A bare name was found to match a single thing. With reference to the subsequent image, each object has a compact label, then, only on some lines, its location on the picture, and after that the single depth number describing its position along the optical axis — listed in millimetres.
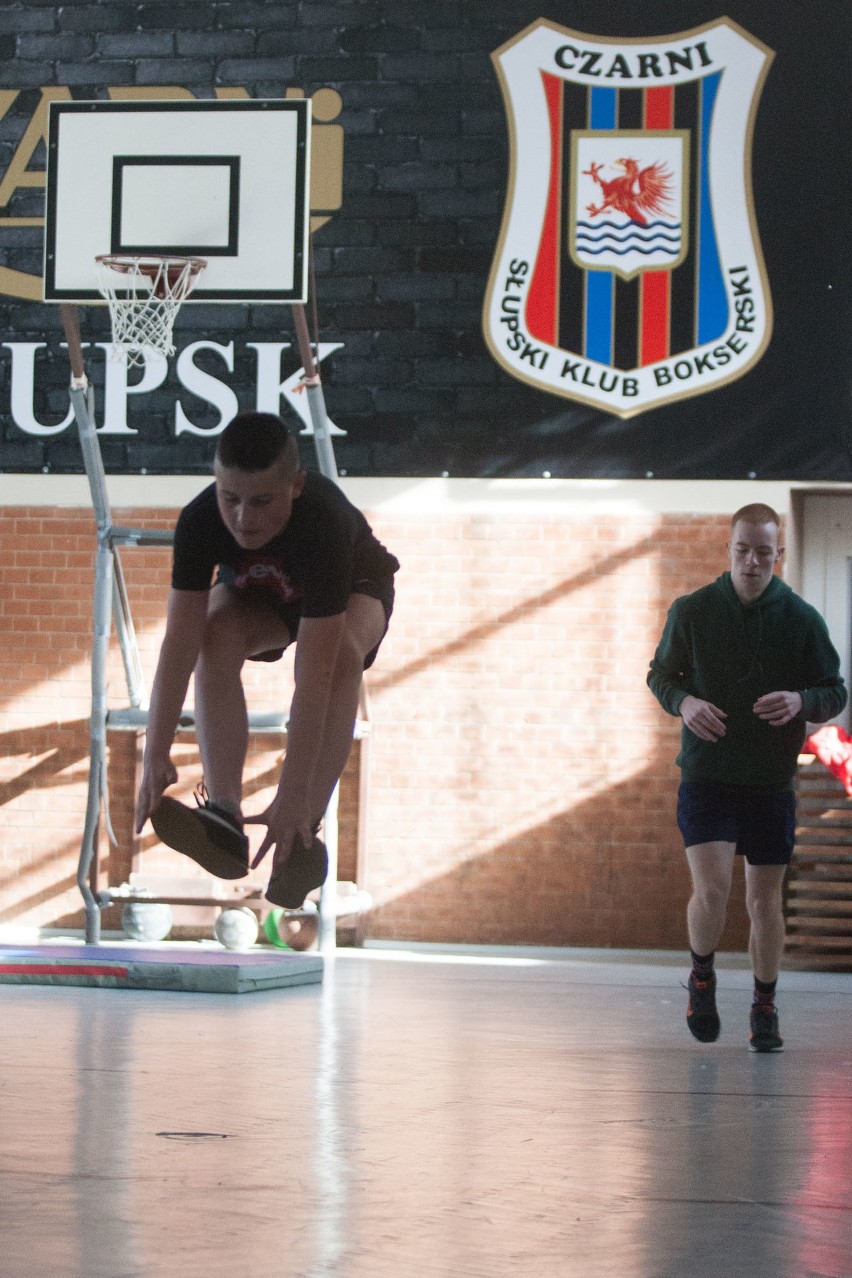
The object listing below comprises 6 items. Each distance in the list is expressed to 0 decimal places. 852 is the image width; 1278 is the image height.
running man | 9997
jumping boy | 7037
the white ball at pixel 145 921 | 15418
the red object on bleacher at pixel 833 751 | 14817
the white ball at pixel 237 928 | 14960
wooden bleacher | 14874
